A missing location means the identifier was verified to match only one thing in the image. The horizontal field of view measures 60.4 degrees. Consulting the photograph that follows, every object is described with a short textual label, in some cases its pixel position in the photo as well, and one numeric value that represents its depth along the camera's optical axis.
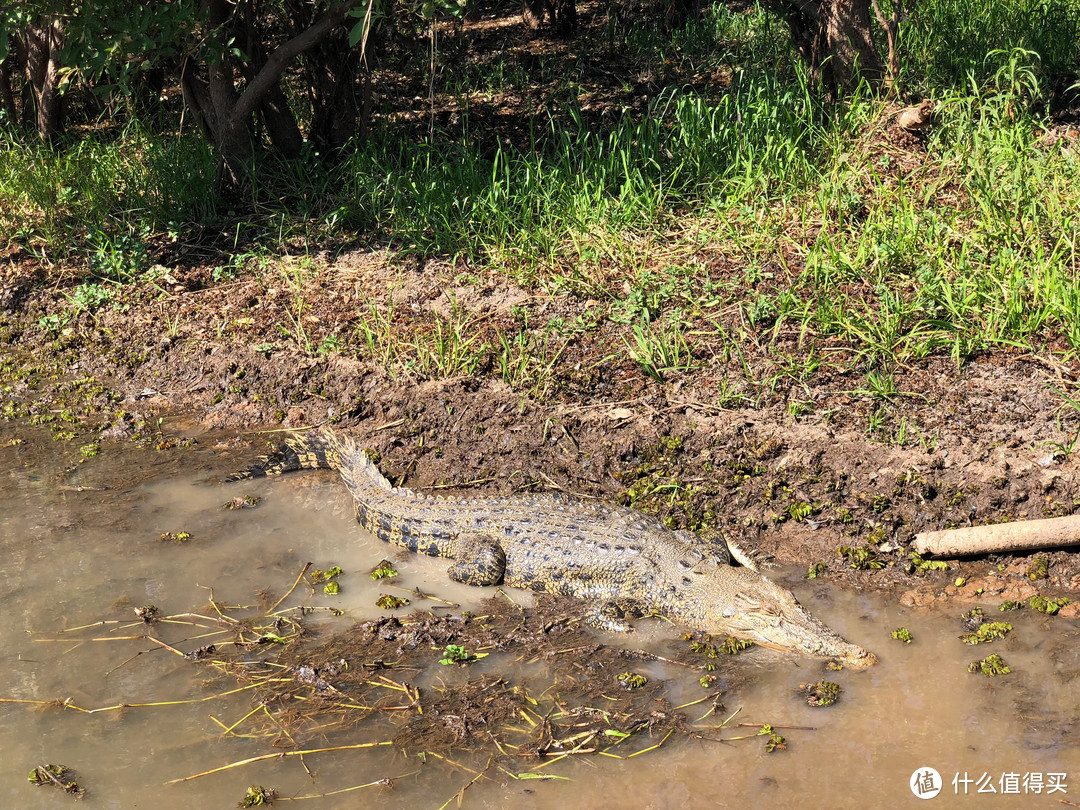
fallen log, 3.70
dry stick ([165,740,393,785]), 3.13
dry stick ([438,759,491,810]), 2.97
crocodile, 3.69
